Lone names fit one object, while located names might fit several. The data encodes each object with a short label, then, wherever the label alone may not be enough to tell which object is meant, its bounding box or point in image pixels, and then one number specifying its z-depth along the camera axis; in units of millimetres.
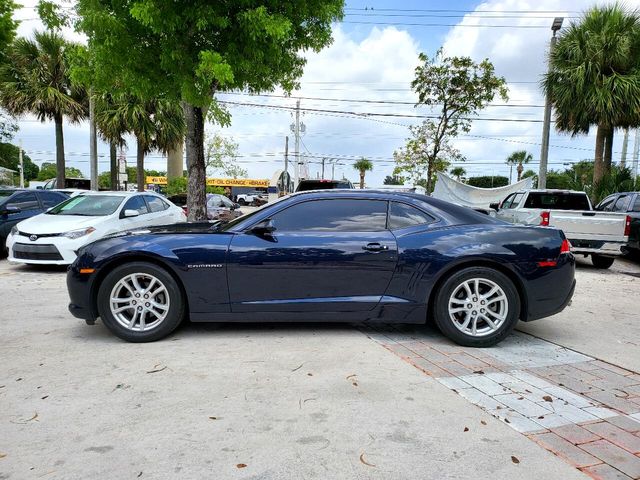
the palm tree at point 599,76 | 14781
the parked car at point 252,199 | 55031
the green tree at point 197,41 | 7805
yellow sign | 66250
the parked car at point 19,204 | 9586
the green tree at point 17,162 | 23903
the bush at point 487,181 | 68412
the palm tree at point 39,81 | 18703
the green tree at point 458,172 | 48672
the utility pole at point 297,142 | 37438
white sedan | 7996
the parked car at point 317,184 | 10688
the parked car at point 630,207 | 9984
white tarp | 18719
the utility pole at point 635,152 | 30586
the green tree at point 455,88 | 18453
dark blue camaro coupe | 4324
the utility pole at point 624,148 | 28300
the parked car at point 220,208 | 17297
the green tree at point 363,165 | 73750
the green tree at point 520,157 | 62519
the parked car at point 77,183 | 25656
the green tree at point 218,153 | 50219
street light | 15727
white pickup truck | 8961
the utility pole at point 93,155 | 18125
